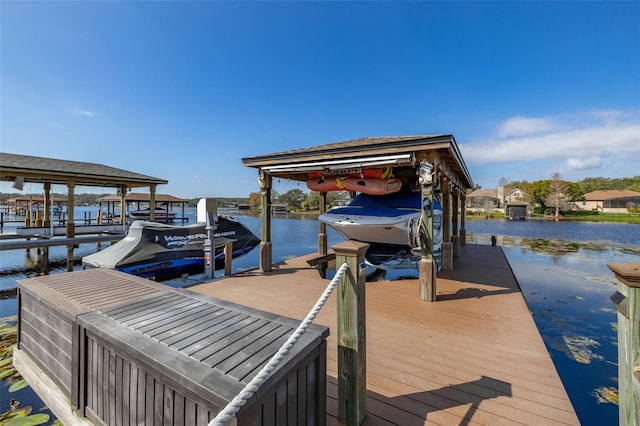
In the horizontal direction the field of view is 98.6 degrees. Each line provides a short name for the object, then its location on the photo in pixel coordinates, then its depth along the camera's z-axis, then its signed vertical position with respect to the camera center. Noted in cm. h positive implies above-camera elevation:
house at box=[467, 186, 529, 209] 5987 +239
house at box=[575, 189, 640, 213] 5025 +147
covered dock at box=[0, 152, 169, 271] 1090 +132
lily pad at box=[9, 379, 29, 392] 315 -210
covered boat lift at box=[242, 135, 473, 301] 479 +91
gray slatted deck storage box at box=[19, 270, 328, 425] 138 -86
